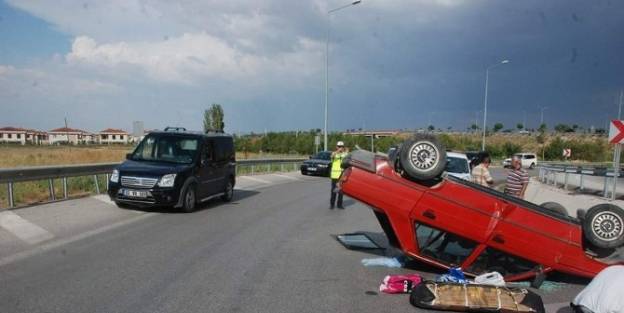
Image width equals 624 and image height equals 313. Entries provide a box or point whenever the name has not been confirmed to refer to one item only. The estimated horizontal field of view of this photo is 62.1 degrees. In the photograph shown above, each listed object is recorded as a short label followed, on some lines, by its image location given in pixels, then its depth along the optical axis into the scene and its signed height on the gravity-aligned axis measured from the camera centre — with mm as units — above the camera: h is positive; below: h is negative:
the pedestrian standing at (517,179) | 10102 -1162
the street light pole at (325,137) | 34781 -1148
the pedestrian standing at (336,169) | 13781 -1293
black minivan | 11617 -1205
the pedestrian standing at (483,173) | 10977 -1129
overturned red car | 6133 -1208
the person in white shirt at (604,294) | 4305 -1492
